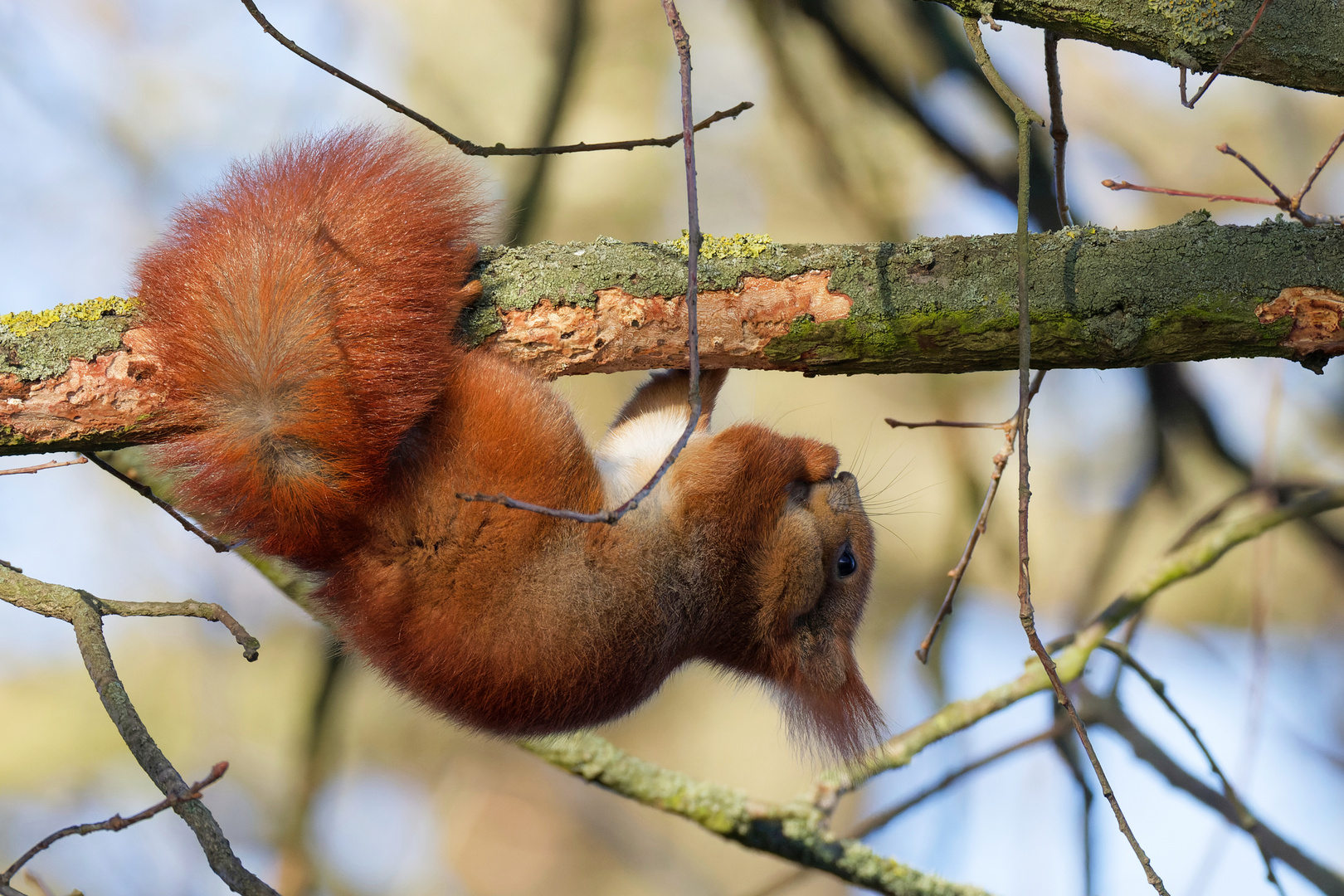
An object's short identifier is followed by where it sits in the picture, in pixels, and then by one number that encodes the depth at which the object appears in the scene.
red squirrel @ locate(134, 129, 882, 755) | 4.51
